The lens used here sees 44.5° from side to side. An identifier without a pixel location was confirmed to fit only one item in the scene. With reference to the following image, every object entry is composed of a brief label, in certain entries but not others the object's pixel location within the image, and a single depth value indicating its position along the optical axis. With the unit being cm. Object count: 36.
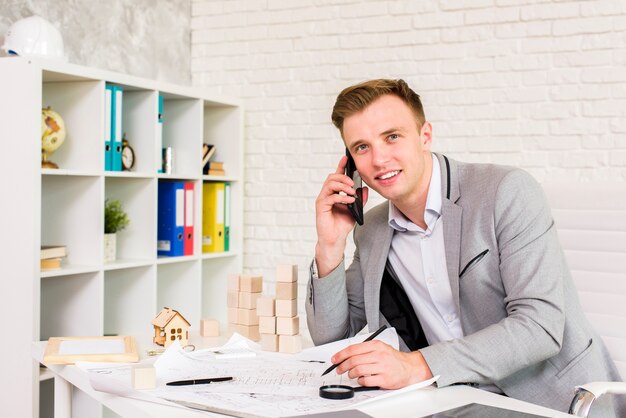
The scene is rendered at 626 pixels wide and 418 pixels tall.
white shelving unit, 262
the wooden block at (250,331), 193
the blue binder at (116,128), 303
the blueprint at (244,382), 124
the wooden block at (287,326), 176
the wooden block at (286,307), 181
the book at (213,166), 373
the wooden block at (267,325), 179
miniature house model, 179
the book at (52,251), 270
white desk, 123
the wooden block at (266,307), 183
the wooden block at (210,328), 195
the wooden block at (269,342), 177
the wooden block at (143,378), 134
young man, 152
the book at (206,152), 366
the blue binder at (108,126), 299
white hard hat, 273
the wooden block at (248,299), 193
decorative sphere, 272
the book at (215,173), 372
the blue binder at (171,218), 343
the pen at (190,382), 138
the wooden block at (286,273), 182
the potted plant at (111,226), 306
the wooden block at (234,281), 196
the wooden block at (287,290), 183
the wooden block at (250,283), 193
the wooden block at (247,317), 193
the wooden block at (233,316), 196
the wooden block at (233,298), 196
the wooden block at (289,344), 175
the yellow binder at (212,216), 372
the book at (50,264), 271
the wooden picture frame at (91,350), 157
